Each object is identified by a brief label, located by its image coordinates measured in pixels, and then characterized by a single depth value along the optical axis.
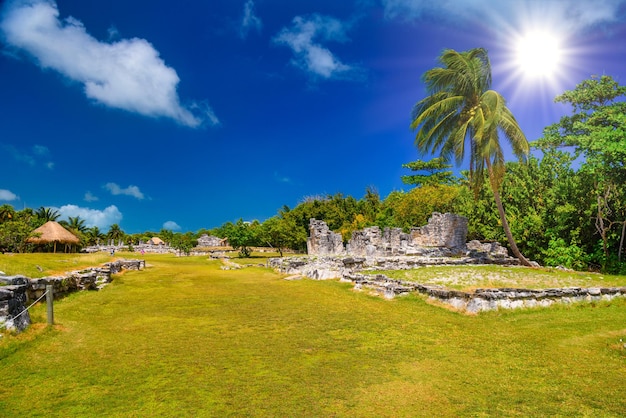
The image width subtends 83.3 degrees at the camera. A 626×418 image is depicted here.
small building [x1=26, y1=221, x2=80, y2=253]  35.47
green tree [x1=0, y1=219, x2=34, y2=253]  33.33
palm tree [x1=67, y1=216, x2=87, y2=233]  64.94
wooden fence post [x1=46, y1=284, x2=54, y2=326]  7.75
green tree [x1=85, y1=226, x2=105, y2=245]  73.45
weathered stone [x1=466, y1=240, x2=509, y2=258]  21.81
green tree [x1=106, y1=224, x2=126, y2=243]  78.56
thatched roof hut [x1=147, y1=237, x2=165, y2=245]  76.12
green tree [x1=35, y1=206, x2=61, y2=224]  56.00
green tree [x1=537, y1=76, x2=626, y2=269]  15.52
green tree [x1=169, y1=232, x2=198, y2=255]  55.31
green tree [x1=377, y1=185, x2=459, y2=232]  36.81
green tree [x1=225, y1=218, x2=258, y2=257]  44.16
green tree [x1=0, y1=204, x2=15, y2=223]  42.06
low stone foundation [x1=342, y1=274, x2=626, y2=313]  9.72
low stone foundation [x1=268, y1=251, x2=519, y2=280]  17.52
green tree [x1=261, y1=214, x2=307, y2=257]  43.11
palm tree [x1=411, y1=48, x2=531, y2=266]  16.52
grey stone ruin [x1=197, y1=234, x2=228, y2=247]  73.88
